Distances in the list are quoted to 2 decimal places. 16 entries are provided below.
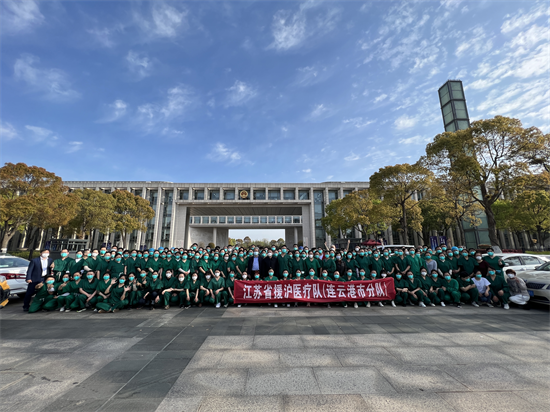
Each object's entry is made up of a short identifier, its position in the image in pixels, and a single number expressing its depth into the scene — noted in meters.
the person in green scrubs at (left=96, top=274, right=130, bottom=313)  7.52
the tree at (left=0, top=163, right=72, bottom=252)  19.59
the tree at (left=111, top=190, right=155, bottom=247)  30.62
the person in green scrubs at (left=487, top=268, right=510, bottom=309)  8.10
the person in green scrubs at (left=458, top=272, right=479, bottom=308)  8.35
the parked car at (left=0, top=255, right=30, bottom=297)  8.19
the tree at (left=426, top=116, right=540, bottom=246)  16.31
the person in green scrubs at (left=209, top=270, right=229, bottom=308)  8.33
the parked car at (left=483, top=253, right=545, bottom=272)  10.35
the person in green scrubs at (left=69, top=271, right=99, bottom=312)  7.73
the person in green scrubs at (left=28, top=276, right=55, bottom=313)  7.66
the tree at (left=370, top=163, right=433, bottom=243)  21.55
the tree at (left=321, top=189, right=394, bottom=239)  26.48
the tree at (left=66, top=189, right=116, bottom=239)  28.02
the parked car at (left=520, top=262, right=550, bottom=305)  7.59
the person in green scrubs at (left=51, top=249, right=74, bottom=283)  8.33
